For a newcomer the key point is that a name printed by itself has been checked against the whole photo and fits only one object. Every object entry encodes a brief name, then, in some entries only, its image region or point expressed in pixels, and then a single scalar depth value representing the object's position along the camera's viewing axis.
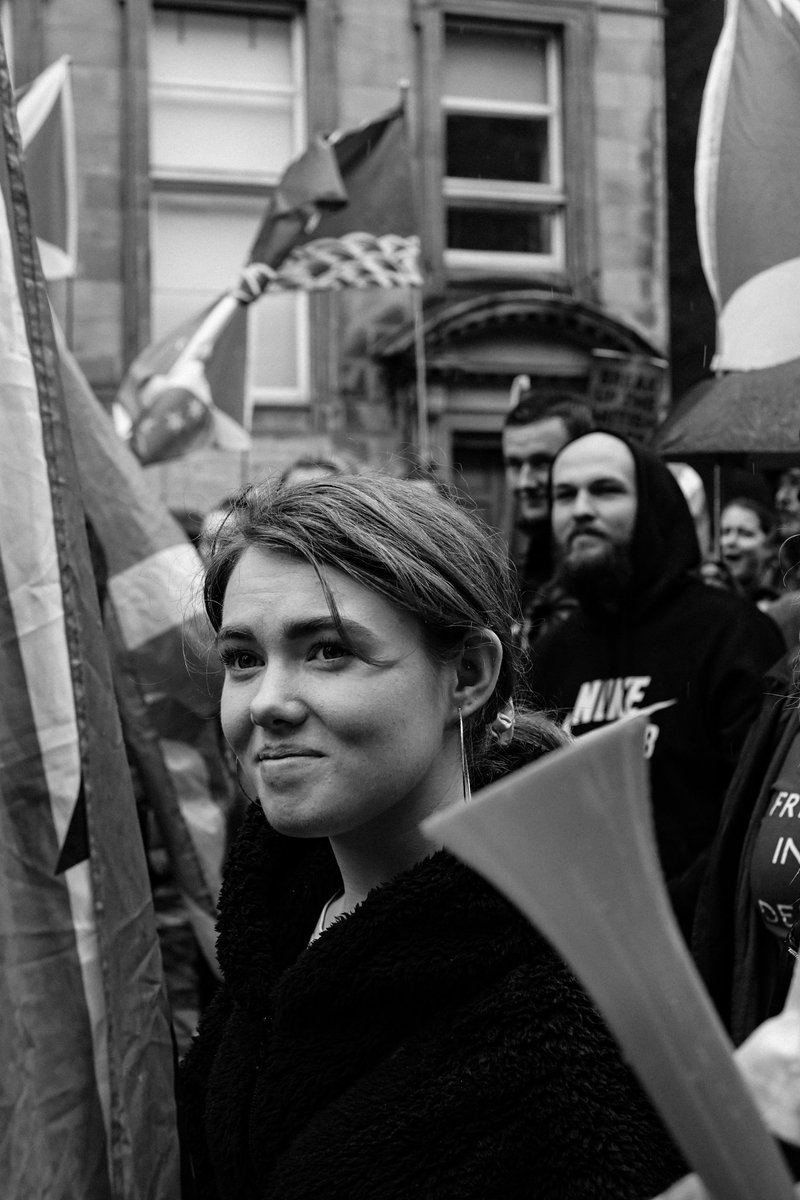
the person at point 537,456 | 4.57
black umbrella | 3.41
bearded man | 3.43
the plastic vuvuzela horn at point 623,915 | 0.73
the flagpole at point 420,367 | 8.39
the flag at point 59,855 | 1.74
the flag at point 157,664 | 3.09
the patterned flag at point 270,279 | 7.65
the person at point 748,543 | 6.27
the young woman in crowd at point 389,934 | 1.40
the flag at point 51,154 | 6.95
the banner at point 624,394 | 6.13
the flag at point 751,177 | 3.60
